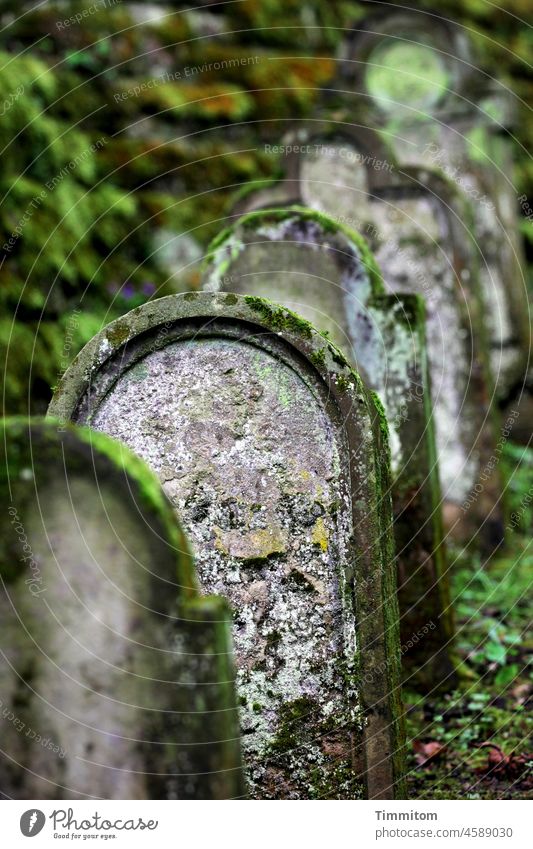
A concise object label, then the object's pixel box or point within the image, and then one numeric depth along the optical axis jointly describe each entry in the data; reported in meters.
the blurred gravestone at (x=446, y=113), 8.09
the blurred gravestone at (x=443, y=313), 6.22
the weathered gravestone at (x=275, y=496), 3.12
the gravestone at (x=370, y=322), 4.50
